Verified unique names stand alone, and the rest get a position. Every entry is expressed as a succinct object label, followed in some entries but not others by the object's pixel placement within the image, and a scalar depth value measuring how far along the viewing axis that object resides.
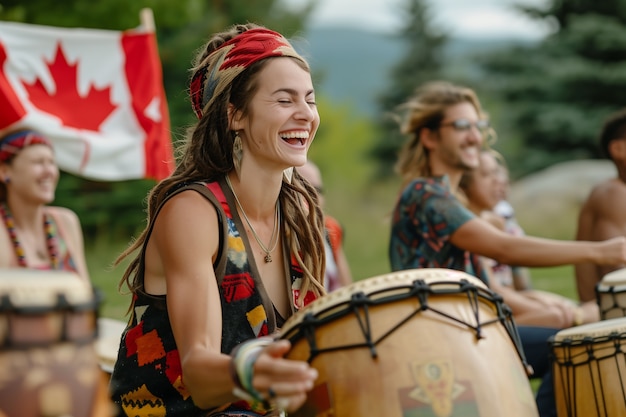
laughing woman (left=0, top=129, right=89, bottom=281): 5.18
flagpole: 6.45
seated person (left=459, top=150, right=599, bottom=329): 4.77
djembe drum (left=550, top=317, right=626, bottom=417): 2.91
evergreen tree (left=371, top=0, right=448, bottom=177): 28.80
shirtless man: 5.22
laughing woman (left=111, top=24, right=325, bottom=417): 2.41
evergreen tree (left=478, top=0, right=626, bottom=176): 18.67
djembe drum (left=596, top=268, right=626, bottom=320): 3.68
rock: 15.49
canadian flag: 6.00
